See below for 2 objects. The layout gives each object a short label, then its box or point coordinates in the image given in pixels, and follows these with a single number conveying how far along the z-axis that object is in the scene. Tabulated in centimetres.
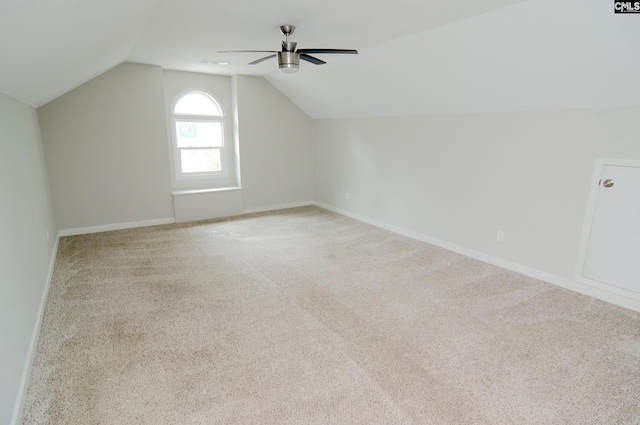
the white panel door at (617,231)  288
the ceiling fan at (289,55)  304
